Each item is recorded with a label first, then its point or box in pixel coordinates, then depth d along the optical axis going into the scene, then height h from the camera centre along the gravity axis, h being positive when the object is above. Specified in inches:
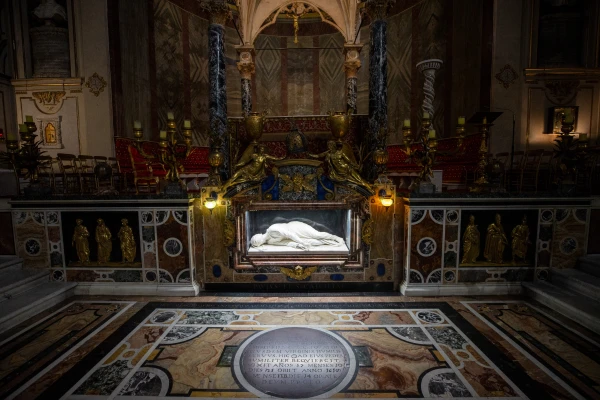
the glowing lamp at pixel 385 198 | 162.6 -15.3
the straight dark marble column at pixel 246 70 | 378.4 +134.7
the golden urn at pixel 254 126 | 178.9 +28.3
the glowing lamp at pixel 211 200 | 162.9 -15.4
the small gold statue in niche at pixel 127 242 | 163.3 -38.5
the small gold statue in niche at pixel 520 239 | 161.3 -38.7
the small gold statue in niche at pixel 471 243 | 160.4 -40.5
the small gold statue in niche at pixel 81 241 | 165.6 -38.5
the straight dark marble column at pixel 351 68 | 378.9 +135.8
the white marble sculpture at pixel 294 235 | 171.8 -38.9
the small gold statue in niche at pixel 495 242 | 160.2 -40.2
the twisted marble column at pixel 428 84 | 292.2 +86.8
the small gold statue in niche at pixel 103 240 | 164.6 -37.6
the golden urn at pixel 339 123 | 180.2 +29.7
